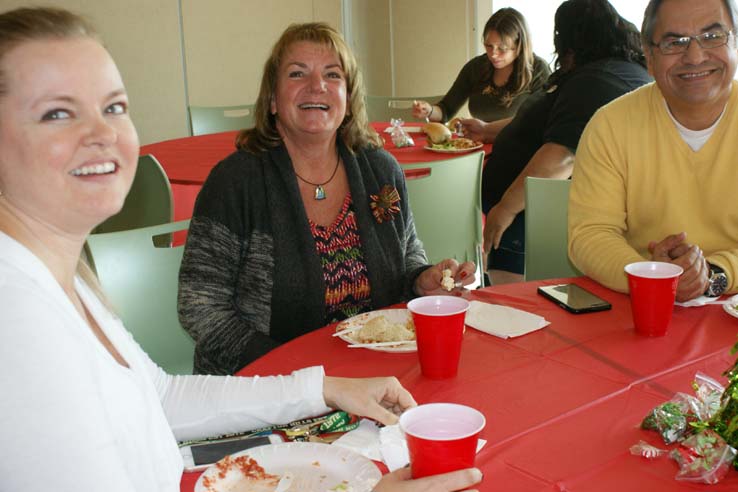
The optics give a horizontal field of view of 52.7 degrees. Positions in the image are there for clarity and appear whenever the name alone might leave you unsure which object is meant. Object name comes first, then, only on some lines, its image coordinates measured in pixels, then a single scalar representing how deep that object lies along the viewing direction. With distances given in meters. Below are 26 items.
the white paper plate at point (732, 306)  1.55
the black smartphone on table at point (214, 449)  1.09
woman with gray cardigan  1.90
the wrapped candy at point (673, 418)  1.07
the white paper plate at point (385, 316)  1.46
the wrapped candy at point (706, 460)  0.97
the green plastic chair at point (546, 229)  2.43
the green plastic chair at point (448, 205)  2.81
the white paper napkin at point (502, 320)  1.52
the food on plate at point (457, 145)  3.82
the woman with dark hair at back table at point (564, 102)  2.90
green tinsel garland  0.96
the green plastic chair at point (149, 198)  3.05
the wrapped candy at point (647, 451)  1.04
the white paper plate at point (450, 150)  3.74
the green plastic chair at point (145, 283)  1.88
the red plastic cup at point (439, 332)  1.29
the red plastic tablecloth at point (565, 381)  1.02
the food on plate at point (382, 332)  1.49
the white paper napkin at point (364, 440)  1.11
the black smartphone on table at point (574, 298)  1.64
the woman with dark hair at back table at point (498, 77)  4.93
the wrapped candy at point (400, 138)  3.94
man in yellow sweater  1.94
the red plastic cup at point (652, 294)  1.45
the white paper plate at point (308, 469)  1.00
